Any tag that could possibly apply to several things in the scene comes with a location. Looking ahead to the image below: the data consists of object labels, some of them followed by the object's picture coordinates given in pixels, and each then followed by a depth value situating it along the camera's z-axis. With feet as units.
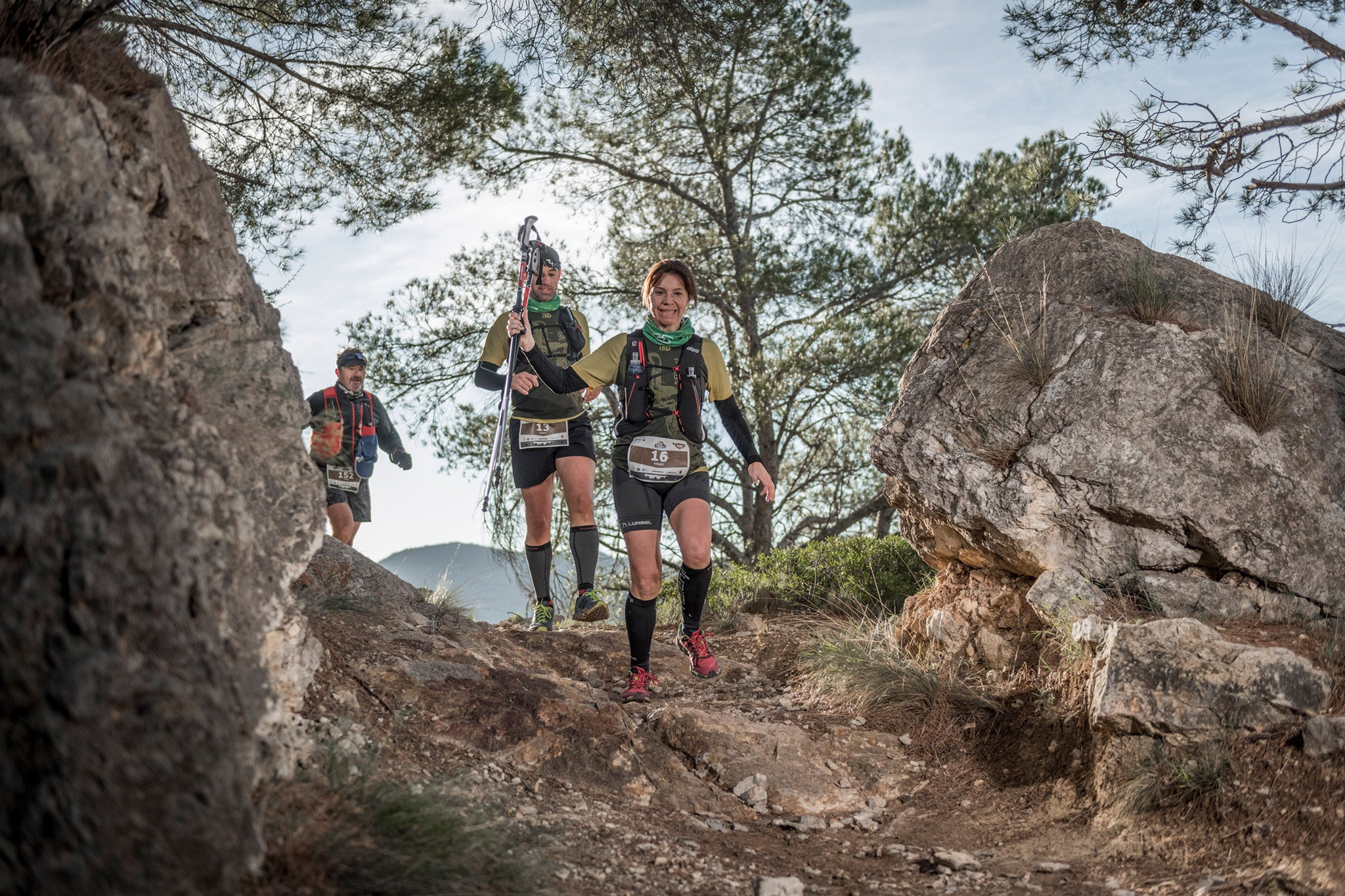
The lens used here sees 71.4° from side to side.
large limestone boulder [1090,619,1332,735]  12.74
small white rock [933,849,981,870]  12.25
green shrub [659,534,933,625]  26.16
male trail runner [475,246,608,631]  21.86
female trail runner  17.11
